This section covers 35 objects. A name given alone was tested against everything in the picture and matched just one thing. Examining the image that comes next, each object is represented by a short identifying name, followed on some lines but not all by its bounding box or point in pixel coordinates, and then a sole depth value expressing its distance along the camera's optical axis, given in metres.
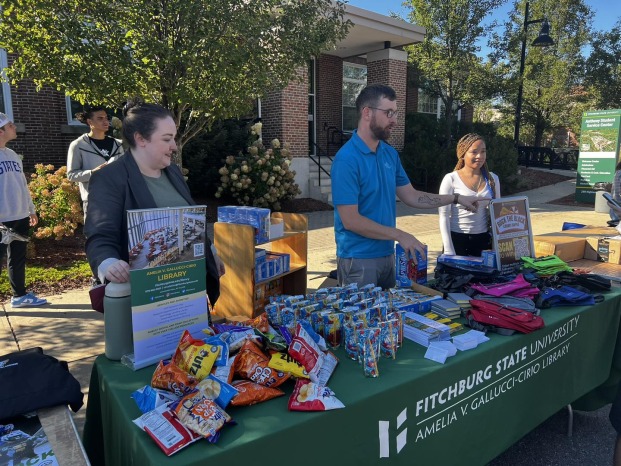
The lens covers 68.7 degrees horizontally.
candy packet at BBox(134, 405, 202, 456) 1.33
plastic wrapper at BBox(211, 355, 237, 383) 1.59
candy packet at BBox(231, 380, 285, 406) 1.55
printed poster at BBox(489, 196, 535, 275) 3.24
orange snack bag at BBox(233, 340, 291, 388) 1.65
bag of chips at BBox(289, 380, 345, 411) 1.54
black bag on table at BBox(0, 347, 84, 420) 1.54
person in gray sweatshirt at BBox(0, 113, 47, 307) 4.42
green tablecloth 1.46
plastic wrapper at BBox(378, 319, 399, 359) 1.96
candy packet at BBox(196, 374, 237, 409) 1.50
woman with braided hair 3.69
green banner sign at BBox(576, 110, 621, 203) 13.16
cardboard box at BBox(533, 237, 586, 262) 3.93
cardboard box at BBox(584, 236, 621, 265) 3.87
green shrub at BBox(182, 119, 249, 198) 10.89
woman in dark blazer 2.00
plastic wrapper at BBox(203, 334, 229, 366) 1.65
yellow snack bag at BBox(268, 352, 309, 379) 1.67
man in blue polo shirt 2.62
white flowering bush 10.41
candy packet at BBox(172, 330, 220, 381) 1.60
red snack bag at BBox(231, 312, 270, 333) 1.97
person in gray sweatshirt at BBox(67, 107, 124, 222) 4.27
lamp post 15.31
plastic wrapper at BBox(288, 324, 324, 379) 1.71
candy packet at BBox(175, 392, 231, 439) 1.37
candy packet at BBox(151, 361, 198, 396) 1.55
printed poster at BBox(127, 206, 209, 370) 1.72
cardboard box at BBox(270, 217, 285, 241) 4.25
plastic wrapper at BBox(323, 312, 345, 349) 2.03
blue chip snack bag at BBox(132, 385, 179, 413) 1.49
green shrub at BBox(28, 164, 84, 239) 7.25
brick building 10.05
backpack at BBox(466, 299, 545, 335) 2.27
